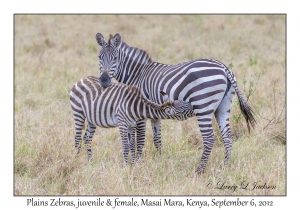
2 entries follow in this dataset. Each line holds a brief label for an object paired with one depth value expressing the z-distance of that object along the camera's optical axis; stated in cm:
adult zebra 1470
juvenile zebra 1493
